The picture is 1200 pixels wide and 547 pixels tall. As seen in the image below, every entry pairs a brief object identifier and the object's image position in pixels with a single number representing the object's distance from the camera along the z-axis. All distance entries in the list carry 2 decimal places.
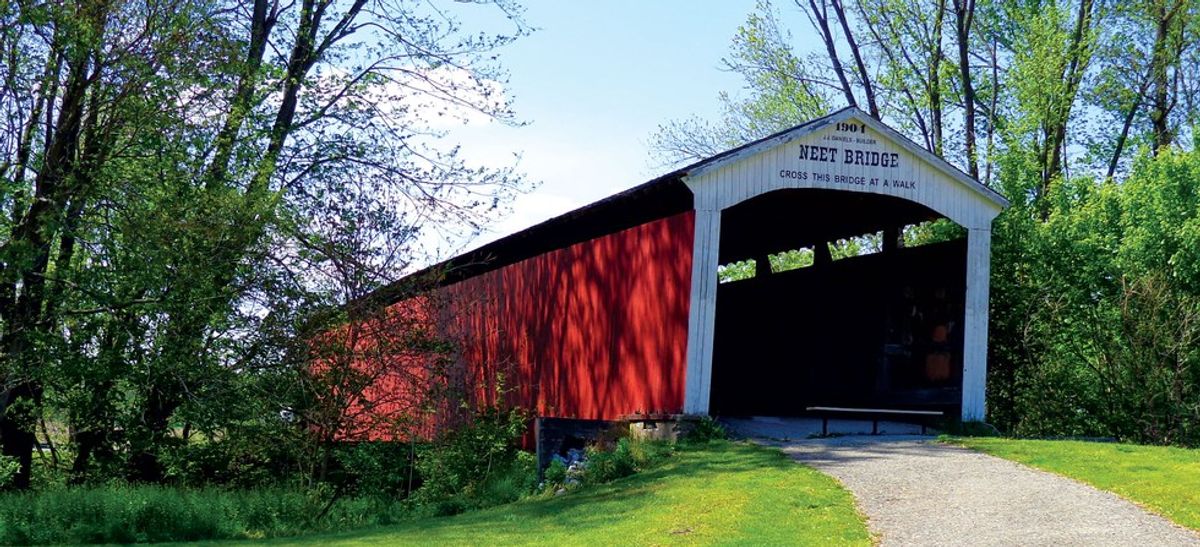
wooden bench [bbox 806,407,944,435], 15.85
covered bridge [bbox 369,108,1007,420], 15.98
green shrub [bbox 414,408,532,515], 16.08
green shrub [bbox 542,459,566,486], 14.38
